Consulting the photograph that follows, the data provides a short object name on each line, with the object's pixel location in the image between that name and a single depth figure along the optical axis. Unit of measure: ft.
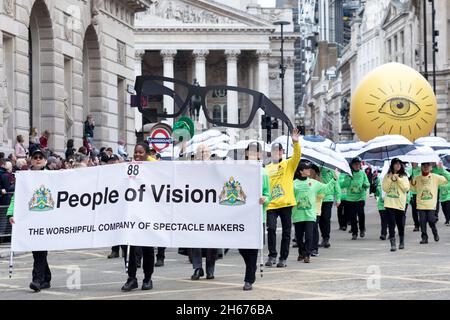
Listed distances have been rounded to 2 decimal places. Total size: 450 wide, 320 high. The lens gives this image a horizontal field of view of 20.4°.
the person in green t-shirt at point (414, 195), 92.68
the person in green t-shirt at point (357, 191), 92.12
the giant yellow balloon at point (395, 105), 113.39
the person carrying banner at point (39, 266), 52.01
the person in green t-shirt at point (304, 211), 66.74
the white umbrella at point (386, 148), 94.12
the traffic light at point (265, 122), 130.44
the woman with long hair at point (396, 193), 76.95
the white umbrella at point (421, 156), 88.61
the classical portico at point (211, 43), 399.44
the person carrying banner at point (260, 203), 50.90
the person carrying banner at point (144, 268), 51.21
